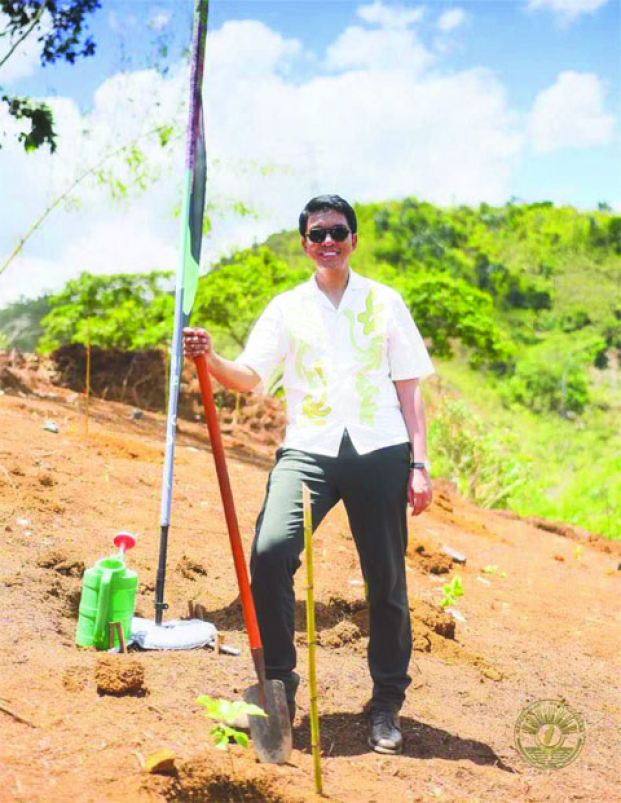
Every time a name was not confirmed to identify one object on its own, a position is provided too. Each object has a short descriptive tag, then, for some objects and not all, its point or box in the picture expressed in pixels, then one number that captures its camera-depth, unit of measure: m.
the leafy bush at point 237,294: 18.75
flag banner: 4.20
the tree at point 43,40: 7.07
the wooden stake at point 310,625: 2.52
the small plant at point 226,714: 2.64
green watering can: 3.76
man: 3.05
